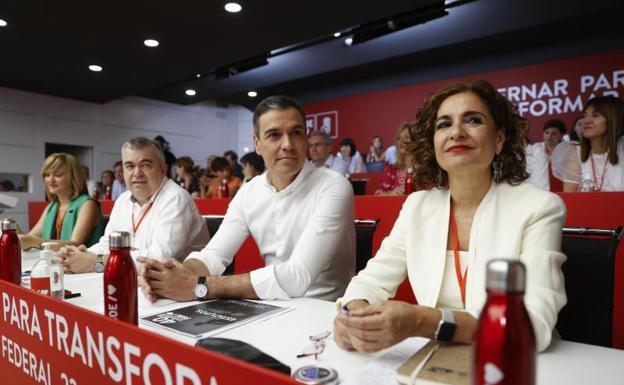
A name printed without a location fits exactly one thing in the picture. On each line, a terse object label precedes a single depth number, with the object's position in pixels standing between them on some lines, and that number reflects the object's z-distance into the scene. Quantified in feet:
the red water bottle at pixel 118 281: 3.28
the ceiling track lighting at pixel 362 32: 17.80
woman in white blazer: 3.60
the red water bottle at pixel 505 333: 1.53
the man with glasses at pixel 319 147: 16.10
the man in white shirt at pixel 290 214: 5.56
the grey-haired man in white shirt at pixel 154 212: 7.25
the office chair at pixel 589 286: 3.89
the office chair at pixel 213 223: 8.35
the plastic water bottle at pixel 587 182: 9.83
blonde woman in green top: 9.54
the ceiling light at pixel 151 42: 19.21
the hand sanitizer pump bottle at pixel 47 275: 4.30
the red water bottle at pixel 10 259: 4.81
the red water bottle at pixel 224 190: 16.73
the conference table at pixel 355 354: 2.60
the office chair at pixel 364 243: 5.95
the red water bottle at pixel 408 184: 10.57
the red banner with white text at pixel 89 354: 2.08
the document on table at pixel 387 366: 2.55
